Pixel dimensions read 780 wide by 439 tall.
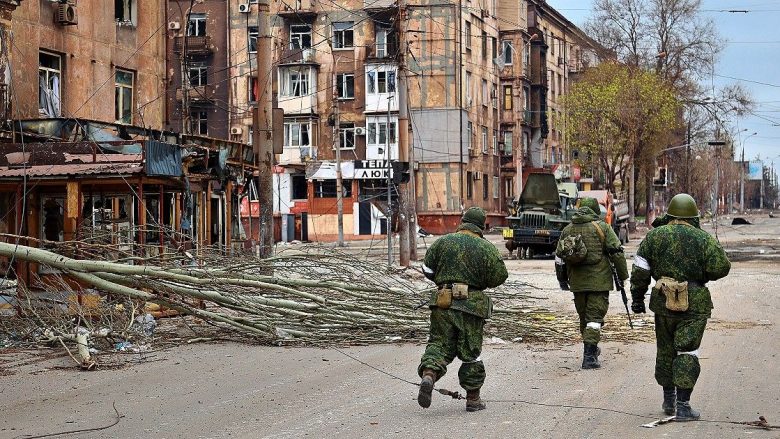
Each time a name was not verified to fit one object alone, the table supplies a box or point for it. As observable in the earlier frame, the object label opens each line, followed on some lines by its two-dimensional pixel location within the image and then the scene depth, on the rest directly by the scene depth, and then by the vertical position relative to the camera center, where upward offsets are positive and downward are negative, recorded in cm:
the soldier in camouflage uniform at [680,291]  825 -90
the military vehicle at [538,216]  3656 -134
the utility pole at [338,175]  4966 +20
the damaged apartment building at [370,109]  6009 +393
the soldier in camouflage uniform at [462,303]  875 -103
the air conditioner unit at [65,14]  2297 +357
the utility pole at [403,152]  2925 +72
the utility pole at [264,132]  1958 +87
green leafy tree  6091 +350
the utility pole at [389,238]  2758 -157
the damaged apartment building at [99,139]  1645 +82
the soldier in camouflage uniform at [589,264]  1152 -94
